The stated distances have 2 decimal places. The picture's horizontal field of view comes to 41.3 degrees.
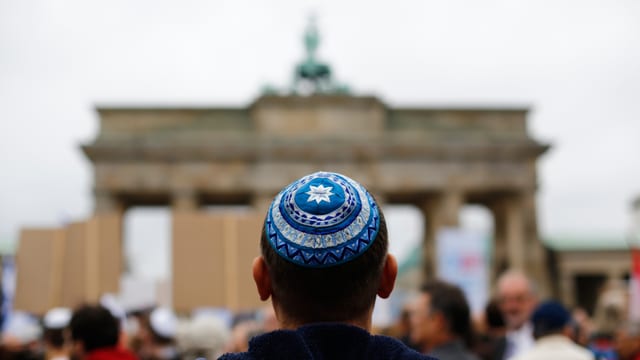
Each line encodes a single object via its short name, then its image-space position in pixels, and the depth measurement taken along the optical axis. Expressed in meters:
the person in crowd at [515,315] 7.46
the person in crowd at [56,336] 6.35
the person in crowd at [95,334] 4.64
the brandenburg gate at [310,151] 41.72
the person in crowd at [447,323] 5.10
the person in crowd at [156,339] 7.49
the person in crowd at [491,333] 7.57
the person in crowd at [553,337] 5.23
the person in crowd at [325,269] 1.94
